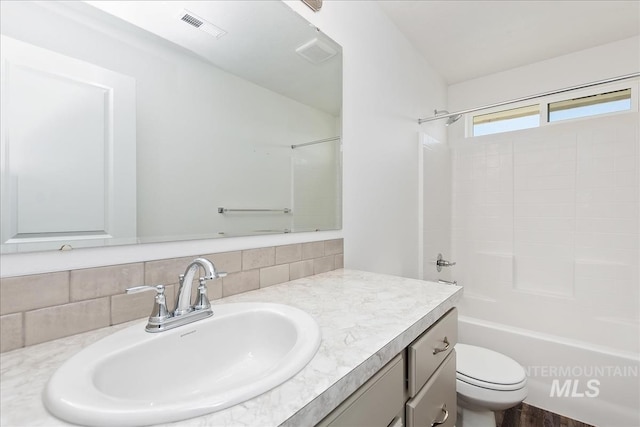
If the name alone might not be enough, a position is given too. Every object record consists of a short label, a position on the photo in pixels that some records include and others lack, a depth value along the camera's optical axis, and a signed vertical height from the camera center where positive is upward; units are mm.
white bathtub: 1588 -939
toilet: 1398 -837
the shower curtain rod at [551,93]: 1478 +669
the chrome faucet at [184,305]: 669 -228
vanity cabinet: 570 -424
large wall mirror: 624 +244
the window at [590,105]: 2234 +833
